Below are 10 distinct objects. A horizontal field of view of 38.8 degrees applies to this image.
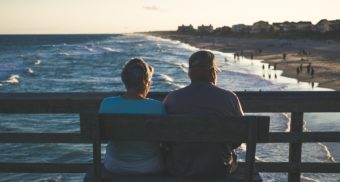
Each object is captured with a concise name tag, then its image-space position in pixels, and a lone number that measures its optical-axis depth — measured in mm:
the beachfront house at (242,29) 184625
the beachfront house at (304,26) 146988
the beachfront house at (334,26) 126725
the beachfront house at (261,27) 165500
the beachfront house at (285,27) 155512
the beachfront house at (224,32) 190375
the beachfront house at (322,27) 127750
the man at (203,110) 3375
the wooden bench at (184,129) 3188
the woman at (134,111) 3422
